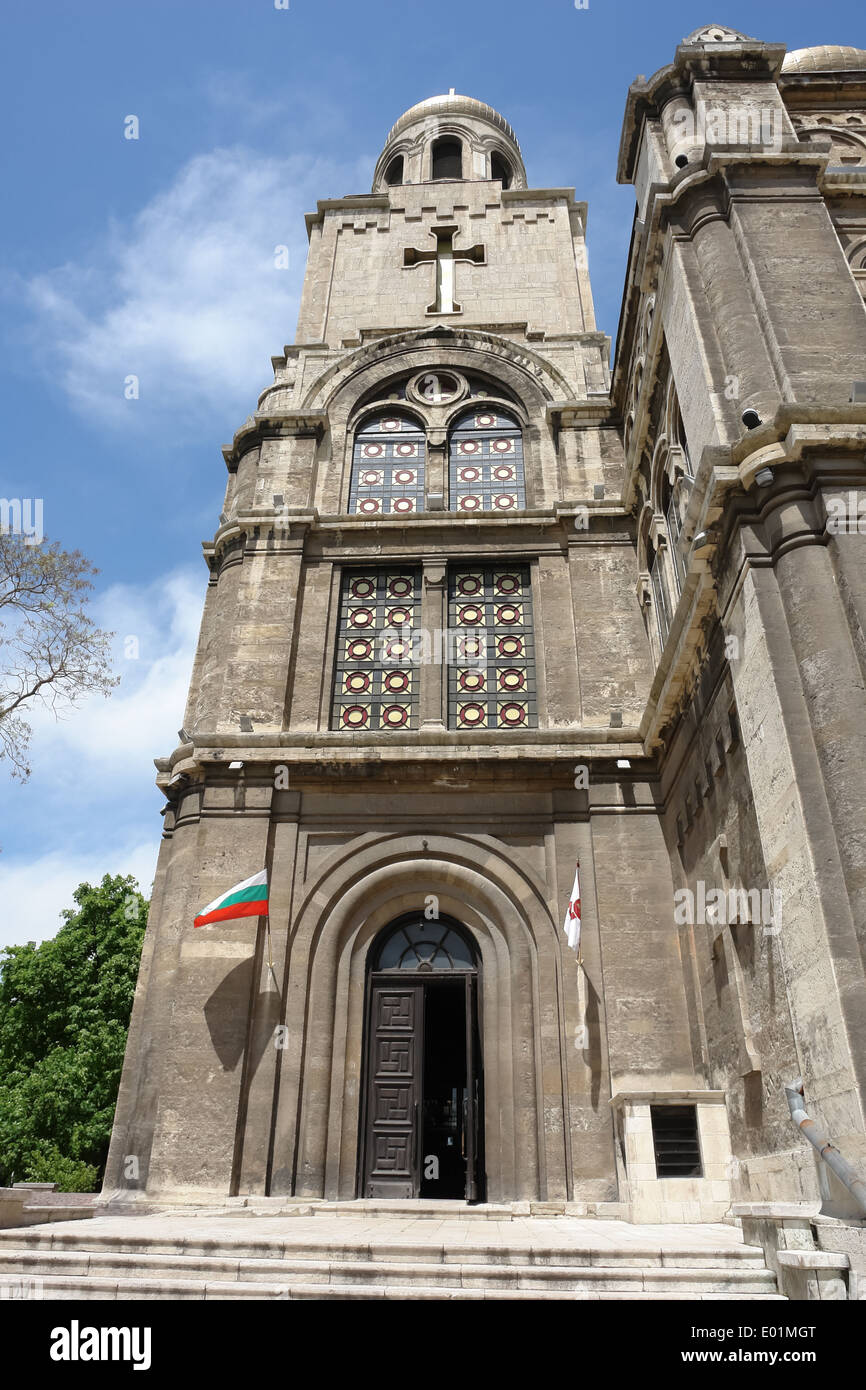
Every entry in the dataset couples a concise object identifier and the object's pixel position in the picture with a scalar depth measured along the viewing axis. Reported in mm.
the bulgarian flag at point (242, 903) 13414
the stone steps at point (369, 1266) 6348
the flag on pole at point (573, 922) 13125
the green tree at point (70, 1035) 27703
